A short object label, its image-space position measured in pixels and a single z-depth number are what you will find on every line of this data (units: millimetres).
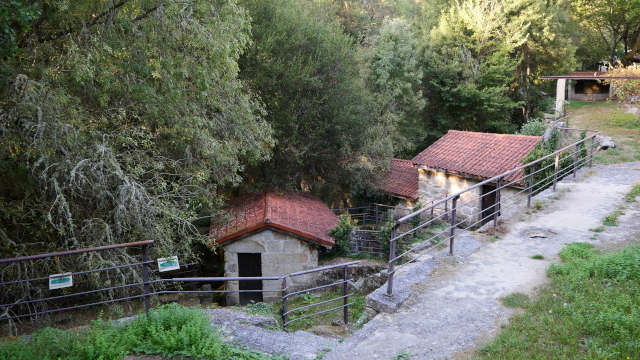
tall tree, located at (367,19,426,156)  22188
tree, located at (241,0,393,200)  15078
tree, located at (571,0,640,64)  28078
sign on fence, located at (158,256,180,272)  5043
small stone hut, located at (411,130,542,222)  16281
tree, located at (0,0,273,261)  7008
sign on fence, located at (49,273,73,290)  4590
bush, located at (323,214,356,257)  13602
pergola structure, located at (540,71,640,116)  22703
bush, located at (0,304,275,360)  4359
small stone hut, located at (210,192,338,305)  12641
